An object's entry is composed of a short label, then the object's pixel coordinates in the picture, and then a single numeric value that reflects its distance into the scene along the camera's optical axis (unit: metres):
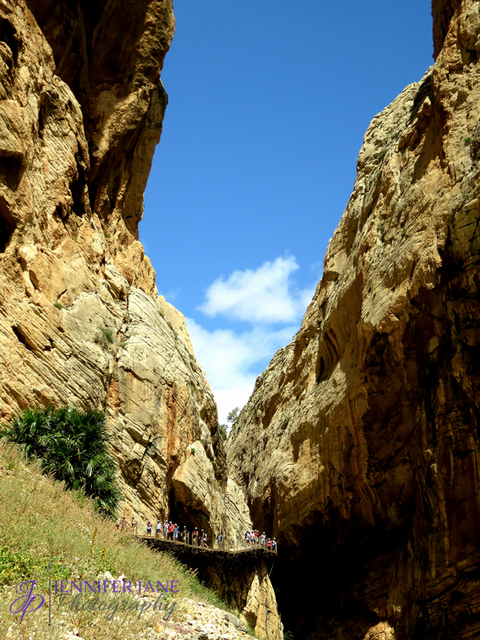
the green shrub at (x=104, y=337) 25.36
